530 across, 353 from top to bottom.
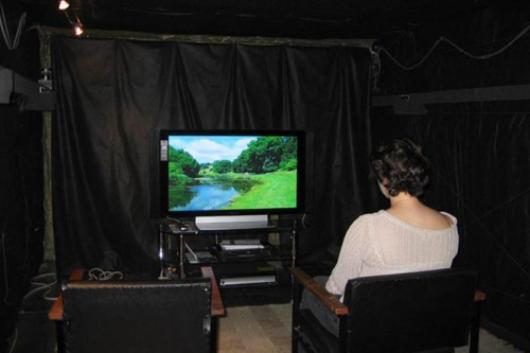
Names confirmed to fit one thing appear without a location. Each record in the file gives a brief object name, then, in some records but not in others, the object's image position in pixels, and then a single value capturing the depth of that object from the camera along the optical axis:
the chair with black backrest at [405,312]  2.00
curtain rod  4.34
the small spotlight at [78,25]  4.04
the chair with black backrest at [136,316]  1.80
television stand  3.86
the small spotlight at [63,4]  2.72
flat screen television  4.01
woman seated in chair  2.15
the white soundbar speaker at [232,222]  3.98
